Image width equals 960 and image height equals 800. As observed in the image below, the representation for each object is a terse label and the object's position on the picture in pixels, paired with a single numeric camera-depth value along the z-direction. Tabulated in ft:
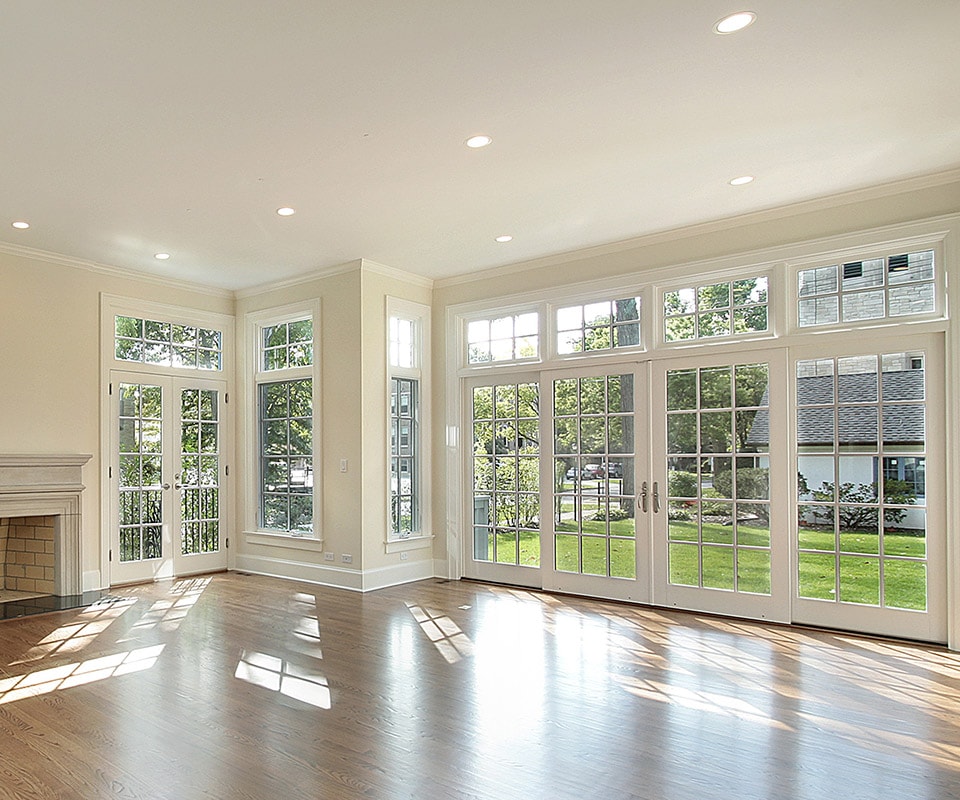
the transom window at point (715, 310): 18.43
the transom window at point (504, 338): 22.65
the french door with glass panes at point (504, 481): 22.40
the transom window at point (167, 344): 23.34
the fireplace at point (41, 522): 19.79
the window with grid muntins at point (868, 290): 16.21
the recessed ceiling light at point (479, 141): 13.60
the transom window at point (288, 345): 24.27
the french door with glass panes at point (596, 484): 19.95
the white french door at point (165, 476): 22.93
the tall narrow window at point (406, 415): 23.43
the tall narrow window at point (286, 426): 24.06
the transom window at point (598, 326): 20.49
